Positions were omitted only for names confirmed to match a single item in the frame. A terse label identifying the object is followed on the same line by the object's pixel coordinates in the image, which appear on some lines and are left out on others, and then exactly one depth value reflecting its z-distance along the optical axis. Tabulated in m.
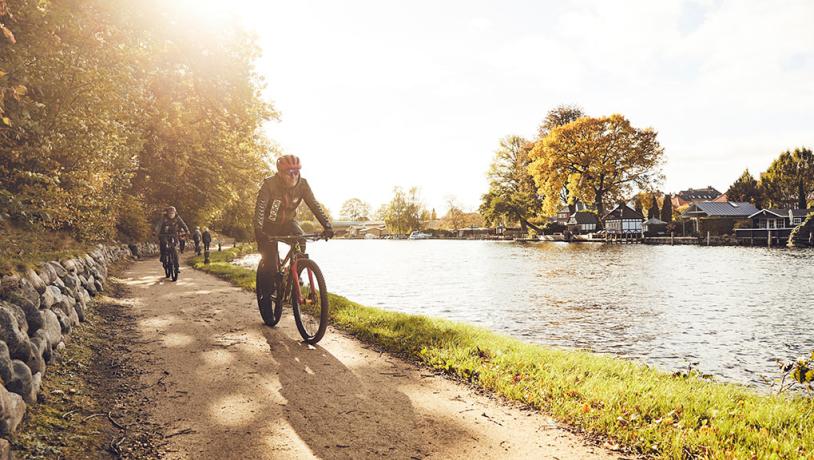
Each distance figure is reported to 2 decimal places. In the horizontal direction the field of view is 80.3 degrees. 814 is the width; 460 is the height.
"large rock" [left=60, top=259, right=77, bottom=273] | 7.54
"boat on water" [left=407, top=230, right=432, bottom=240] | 119.12
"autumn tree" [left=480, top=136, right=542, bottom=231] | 79.00
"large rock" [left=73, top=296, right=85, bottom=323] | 7.11
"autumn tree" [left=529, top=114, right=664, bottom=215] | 58.34
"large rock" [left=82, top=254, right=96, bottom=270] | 9.65
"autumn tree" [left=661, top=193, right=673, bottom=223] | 78.81
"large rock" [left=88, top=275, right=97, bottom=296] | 9.39
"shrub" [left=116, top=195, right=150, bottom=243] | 22.30
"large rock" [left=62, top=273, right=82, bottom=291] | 7.10
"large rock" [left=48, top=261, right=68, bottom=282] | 6.71
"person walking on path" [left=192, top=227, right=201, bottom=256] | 28.84
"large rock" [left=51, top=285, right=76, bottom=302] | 6.60
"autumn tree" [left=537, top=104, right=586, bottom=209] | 75.50
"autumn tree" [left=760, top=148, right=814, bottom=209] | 77.88
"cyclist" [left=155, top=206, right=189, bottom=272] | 13.48
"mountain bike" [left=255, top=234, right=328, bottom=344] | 6.62
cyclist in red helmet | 6.84
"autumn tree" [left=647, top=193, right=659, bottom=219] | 79.79
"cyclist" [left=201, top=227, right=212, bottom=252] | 21.30
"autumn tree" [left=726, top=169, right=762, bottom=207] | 85.25
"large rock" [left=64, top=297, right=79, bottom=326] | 6.42
